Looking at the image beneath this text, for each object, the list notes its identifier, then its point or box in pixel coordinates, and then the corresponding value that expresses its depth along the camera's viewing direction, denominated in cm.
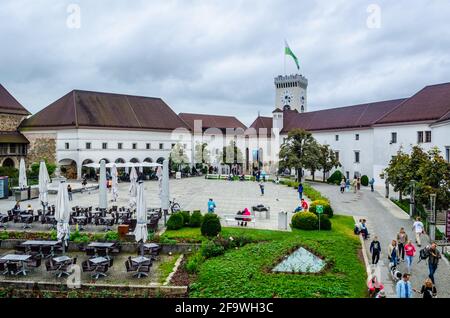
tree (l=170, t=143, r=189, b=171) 6006
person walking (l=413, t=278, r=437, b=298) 1127
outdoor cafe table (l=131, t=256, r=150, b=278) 1535
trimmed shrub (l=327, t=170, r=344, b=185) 5024
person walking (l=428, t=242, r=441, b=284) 1389
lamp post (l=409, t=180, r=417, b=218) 2534
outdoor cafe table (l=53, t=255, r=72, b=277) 1545
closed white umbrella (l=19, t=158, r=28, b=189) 2934
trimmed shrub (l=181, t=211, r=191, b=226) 2231
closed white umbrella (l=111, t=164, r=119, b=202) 2935
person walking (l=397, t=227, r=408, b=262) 1656
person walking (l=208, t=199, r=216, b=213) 2408
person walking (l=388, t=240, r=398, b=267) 1524
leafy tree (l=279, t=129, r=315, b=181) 4728
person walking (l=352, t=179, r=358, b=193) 3821
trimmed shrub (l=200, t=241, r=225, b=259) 1726
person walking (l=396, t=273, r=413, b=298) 1127
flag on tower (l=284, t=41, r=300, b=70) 8200
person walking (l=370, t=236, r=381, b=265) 1577
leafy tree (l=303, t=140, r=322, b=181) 4744
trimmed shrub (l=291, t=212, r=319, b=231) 2156
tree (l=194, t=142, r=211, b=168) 6544
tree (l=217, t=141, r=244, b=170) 6531
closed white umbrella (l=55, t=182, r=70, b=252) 1742
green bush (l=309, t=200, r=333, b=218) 2422
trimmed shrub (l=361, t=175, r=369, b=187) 4762
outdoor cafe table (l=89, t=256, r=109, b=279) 1524
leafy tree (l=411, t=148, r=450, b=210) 2345
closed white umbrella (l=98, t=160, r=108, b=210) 2465
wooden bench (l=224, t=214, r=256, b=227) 2233
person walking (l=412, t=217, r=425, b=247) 1900
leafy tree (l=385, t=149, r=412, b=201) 2800
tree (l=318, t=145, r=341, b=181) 5062
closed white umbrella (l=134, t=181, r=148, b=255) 1720
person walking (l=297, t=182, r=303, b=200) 3233
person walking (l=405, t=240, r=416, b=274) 1503
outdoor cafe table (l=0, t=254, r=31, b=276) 1554
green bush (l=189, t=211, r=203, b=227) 2217
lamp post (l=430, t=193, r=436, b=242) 1986
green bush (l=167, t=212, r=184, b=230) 2156
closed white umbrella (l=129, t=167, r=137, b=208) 2403
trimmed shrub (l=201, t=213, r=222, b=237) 1994
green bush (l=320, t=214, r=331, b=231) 2161
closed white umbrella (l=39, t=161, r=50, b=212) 2403
